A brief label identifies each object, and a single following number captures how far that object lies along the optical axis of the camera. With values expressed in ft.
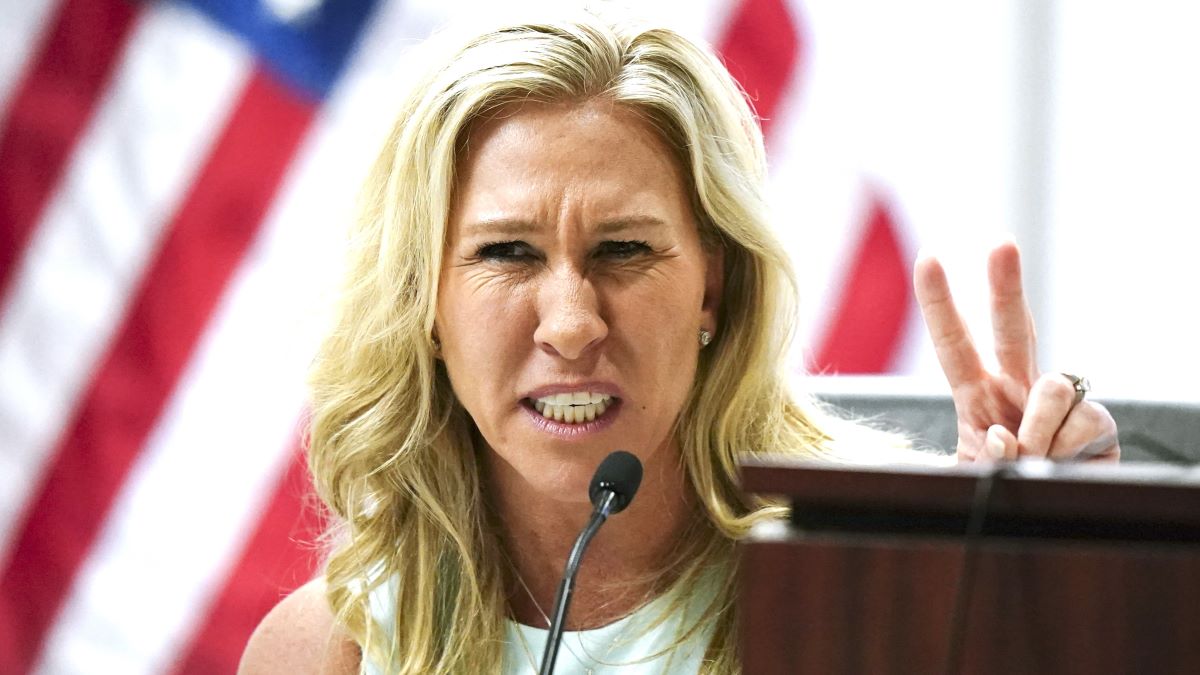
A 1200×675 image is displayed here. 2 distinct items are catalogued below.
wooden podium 11.88
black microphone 12.49
